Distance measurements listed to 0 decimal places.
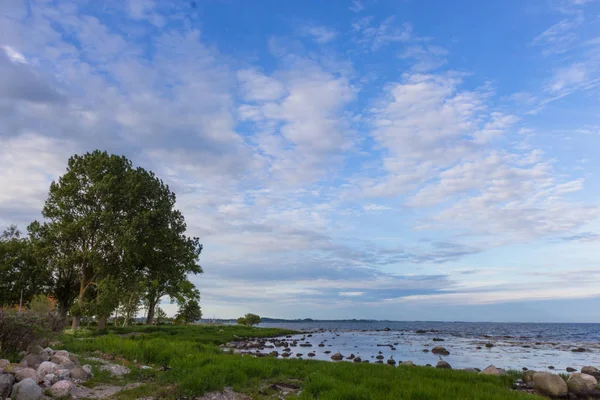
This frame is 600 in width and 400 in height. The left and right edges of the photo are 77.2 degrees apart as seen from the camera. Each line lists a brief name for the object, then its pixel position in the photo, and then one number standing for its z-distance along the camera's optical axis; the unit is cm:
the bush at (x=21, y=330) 1383
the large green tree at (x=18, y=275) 4338
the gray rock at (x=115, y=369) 1488
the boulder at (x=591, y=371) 2381
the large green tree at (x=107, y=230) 3725
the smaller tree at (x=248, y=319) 11575
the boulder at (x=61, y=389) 1099
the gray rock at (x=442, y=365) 2686
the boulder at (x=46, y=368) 1224
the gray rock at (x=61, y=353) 1512
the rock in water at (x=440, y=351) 3996
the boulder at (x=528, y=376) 1935
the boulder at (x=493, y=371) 2013
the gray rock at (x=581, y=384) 1674
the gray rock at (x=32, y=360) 1335
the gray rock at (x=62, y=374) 1233
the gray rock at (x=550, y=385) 1669
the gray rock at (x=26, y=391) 1015
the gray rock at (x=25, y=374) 1135
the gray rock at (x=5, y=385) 1019
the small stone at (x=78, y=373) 1325
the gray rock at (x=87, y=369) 1386
